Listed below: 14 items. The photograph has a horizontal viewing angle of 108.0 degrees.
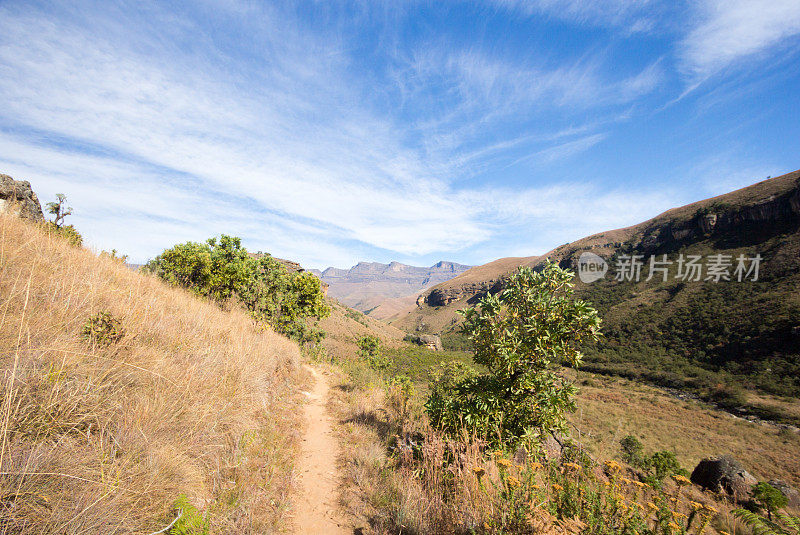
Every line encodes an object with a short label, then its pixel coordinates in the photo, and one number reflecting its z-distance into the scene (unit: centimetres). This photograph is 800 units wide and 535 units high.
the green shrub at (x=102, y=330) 358
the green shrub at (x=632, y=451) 2570
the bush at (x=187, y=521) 233
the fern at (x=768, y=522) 238
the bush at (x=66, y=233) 688
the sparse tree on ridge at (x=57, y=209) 886
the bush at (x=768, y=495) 766
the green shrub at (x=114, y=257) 740
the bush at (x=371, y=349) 3152
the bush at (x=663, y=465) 1707
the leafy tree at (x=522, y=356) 460
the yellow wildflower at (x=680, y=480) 321
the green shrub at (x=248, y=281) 1378
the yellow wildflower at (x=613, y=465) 360
